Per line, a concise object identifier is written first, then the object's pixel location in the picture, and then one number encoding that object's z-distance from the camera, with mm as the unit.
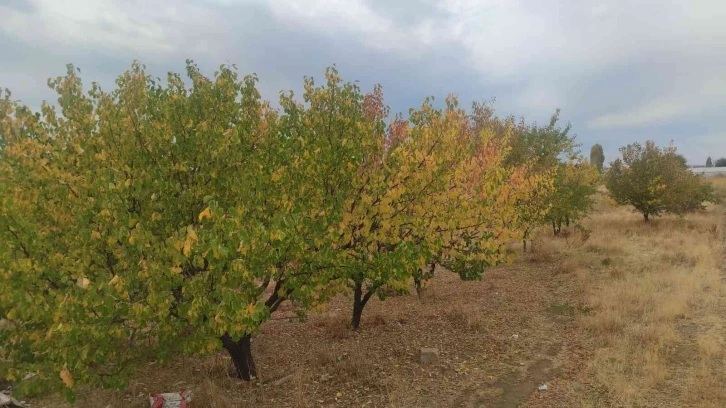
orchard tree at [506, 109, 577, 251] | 17500
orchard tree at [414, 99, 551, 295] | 7258
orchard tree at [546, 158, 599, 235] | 19953
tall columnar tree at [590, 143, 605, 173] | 71188
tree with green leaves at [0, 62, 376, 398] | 4316
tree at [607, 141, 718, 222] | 24078
